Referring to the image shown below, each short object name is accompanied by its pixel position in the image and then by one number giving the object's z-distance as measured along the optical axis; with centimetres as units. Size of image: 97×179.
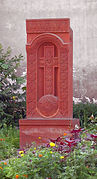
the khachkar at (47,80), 594
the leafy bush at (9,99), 819
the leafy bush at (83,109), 884
